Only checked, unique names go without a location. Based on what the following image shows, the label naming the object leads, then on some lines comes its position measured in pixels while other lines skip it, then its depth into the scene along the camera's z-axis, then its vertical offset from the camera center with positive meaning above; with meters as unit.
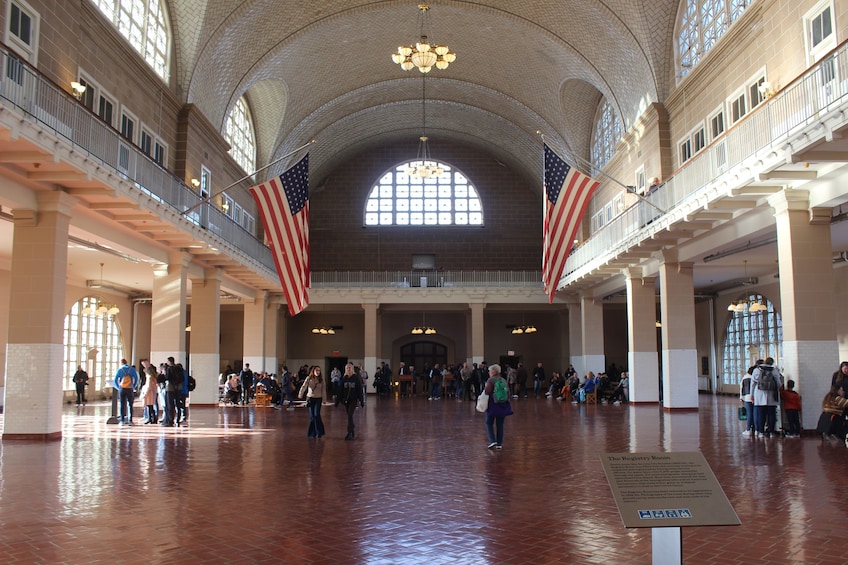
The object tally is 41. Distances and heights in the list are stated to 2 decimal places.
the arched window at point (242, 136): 27.94 +8.60
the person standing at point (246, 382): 25.34 -1.00
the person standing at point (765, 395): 13.23 -0.81
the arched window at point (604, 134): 27.52 +8.43
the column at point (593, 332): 30.11 +0.81
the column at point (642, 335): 23.42 +0.51
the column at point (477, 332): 33.06 +0.91
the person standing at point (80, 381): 24.92 -0.91
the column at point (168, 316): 20.38 +1.06
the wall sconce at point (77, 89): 15.03 +5.50
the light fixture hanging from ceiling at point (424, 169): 31.00 +7.83
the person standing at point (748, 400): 13.64 -0.93
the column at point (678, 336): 20.28 +0.41
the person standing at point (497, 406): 11.84 -0.87
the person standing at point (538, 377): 32.30 -1.16
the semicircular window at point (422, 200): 40.16 +8.37
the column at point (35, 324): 13.22 +0.57
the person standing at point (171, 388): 16.53 -0.77
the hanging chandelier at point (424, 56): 20.84 +8.55
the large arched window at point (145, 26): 17.52 +8.40
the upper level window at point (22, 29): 12.72 +5.84
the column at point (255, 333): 30.37 +0.87
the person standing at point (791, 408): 13.17 -1.05
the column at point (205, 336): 23.17 +0.57
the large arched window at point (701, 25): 17.69 +8.32
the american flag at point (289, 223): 16.27 +2.99
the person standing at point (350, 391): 13.25 -0.71
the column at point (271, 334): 32.41 +0.88
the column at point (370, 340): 33.03 +0.58
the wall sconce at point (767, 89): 15.19 +5.45
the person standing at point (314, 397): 13.20 -0.79
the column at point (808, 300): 13.48 +0.92
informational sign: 3.96 -0.79
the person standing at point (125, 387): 16.67 -0.75
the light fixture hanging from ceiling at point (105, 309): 25.45 +1.62
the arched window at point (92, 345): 27.86 +0.40
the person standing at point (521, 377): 31.42 -1.10
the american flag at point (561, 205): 16.05 +3.31
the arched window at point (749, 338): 27.05 +0.49
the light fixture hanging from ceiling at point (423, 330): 35.86 +1.10
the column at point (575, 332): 33.53 +0.89
